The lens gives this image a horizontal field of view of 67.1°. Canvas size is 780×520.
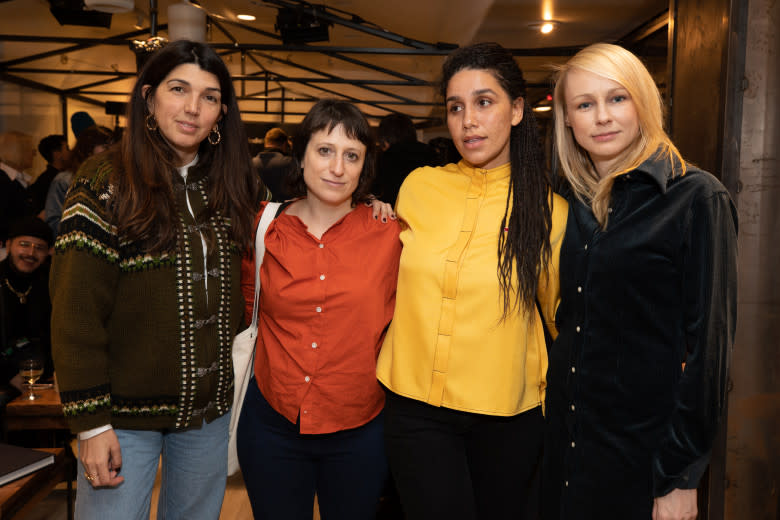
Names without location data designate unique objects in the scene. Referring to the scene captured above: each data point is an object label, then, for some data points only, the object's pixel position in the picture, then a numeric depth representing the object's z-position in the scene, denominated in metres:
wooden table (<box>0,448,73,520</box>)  1.96
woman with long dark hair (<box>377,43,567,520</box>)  1.63
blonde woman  1.35
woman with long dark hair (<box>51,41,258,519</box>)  1.46
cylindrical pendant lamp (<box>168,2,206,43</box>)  5.03
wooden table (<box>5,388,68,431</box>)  2.70
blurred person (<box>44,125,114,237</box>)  3.64
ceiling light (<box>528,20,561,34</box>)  4.67
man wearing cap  3.46
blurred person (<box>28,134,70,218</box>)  4.82
